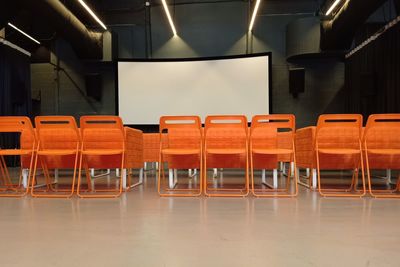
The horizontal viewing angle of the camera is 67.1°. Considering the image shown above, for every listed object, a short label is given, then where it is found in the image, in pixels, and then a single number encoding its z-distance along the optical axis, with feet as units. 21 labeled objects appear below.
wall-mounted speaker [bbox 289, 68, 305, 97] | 26.02
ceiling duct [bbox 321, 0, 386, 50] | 18.57
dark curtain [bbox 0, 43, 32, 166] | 25.31
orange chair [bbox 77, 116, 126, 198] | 11.64
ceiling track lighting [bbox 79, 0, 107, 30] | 19.03
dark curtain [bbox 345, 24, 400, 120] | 19.42
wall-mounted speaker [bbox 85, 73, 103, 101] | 27.73
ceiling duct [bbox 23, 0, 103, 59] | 19.38
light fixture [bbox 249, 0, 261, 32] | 19.31
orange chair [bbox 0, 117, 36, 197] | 11.41
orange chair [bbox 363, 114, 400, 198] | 12.12
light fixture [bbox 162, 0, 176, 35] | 19.23
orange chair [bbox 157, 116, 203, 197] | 12.47
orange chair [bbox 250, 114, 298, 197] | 10.99
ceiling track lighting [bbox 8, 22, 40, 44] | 26.26
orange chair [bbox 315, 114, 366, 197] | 12.09
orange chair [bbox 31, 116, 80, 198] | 11.57
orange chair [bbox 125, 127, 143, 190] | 12.39
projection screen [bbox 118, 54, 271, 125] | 25.43
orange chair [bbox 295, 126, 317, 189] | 12.09
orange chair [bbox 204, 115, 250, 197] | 12.58
